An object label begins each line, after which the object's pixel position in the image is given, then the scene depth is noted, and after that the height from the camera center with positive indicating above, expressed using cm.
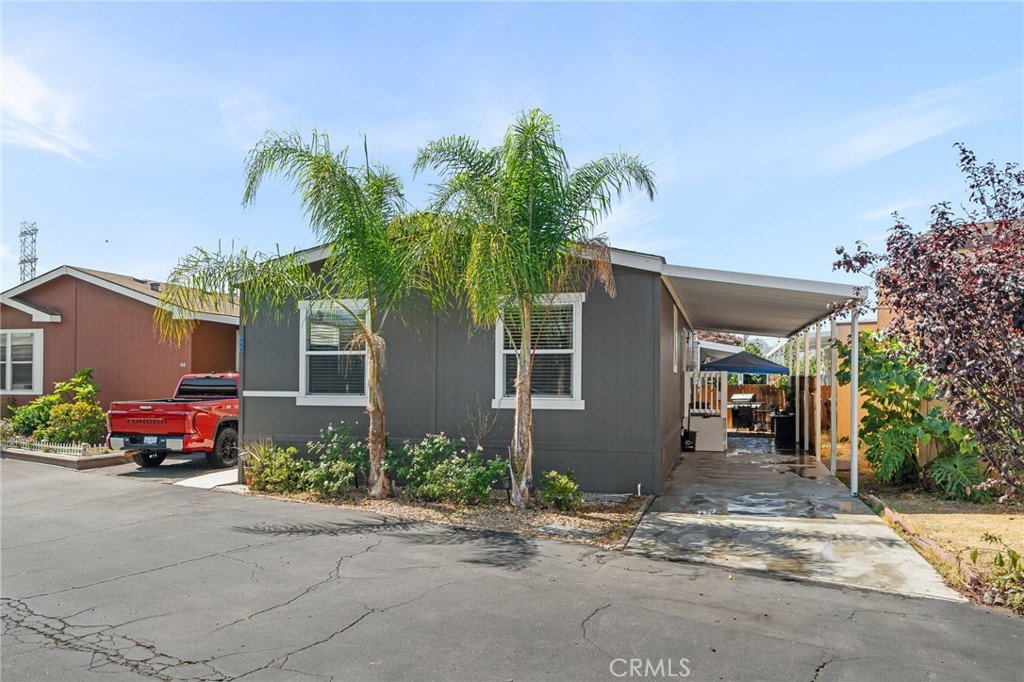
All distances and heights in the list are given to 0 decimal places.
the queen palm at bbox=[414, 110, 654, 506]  831 +175
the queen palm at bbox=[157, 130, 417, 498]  923 +140
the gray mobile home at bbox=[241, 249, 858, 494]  995 -14
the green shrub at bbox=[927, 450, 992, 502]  970 -151
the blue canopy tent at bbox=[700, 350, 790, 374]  1708 +1
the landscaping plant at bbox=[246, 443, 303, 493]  1047 -164
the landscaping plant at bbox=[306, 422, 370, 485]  1029 -132
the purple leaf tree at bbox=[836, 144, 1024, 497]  531 +46
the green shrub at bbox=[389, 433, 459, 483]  963 -133
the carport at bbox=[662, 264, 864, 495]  958 +106
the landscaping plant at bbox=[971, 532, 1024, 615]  543 -172
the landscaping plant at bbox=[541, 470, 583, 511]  895 -165
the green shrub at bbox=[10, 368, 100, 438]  1605 -107
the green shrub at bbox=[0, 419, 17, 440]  1620 -170
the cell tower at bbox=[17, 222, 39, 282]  5062 +790
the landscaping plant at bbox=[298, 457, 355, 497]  986 -163
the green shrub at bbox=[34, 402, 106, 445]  1510 -141
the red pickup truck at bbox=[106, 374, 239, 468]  1241 -119
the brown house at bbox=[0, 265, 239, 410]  1689 +53
